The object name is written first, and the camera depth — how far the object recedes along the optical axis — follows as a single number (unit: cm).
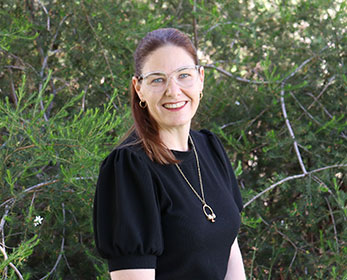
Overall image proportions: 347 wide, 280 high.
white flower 228
